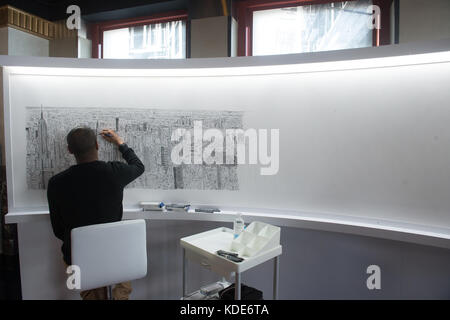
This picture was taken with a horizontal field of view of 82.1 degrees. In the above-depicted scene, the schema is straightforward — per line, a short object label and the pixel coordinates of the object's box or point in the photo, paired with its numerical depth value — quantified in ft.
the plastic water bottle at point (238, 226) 5.03
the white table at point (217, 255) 3.95
